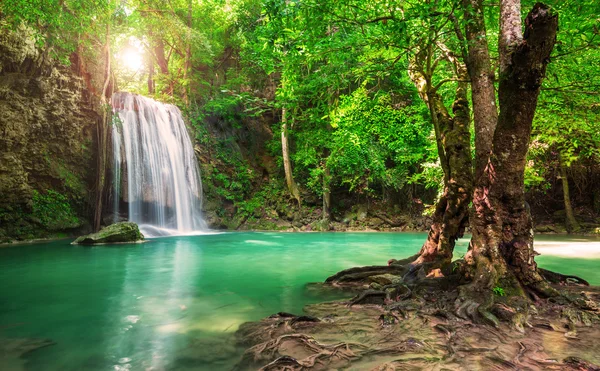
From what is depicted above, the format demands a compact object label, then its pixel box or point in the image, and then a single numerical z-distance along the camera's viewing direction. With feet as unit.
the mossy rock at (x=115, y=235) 43.67
